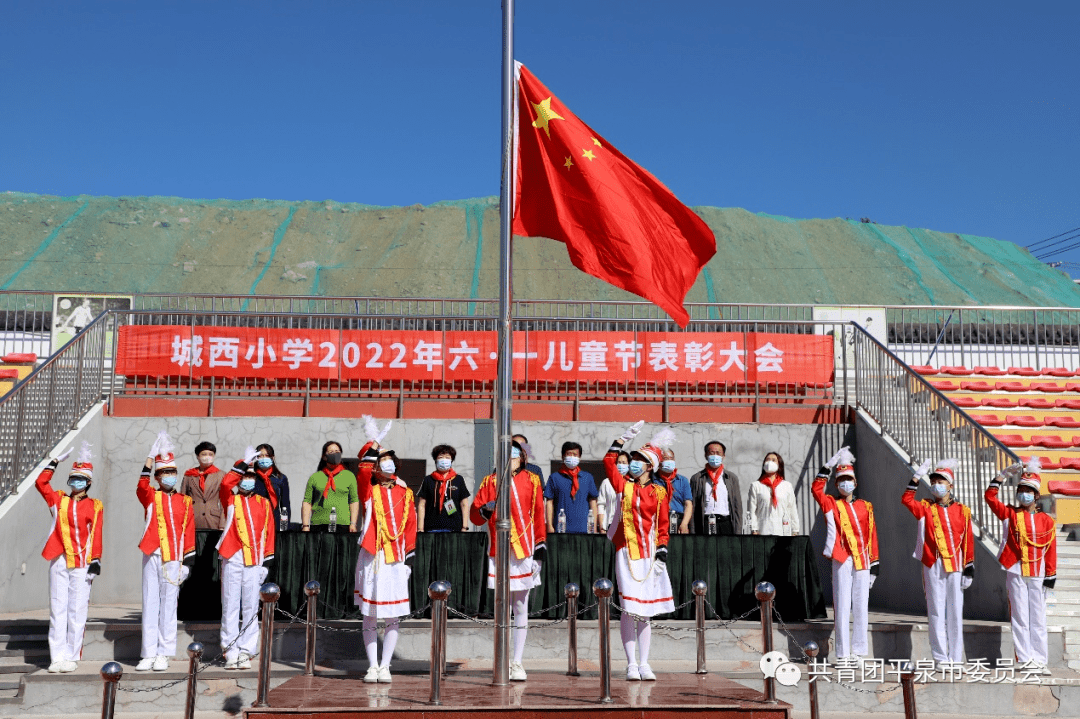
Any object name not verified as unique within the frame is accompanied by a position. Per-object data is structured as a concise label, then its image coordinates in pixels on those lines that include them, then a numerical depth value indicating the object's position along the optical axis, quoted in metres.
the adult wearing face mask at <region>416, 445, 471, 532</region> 11.88
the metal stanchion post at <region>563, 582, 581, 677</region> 9.78
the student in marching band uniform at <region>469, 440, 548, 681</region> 9.55
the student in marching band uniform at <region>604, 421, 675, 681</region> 9.55
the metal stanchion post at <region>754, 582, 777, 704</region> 8.71
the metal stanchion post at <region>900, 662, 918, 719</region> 7.15
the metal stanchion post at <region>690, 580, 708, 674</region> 9.87
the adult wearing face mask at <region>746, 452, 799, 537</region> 12.73
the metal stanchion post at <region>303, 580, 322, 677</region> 9.73
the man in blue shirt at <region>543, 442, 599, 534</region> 12.62
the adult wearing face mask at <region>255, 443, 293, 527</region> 11.09
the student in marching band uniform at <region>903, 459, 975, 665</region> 10.23
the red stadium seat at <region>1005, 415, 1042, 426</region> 18.09
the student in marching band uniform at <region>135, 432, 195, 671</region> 10.20
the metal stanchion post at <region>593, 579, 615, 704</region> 7.97
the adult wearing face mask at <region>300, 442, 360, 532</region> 12.52
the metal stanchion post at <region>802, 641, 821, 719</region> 7.64
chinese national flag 8.80
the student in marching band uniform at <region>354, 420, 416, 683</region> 9.29
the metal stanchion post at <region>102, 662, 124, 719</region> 6.71
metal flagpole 8.41
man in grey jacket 13.01
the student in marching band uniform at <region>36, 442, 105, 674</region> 9.93
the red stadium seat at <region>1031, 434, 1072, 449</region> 17.52
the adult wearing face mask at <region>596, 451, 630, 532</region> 12.62
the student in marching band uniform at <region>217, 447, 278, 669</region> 10.25
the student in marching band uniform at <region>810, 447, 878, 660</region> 10.38
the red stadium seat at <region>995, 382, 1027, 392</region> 20.02
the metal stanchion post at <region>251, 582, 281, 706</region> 7.97
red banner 16.44
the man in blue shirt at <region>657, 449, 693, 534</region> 12.35
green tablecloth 11.34
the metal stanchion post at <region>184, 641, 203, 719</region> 7.58
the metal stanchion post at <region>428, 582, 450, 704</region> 7.86
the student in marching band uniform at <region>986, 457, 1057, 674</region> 10.20
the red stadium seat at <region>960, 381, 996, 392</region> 19.92
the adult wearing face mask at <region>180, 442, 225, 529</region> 12.08
